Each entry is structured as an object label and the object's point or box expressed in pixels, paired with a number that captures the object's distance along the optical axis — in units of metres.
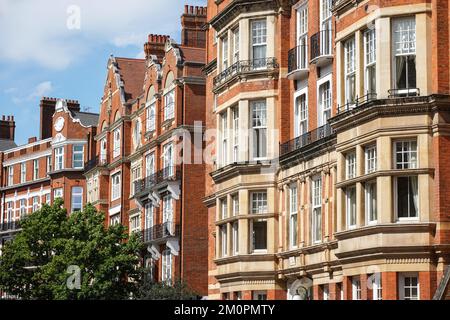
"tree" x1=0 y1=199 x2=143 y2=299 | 54.66
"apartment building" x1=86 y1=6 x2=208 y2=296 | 56.91
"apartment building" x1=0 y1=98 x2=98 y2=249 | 81.75
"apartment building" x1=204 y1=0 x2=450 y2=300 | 28.39
